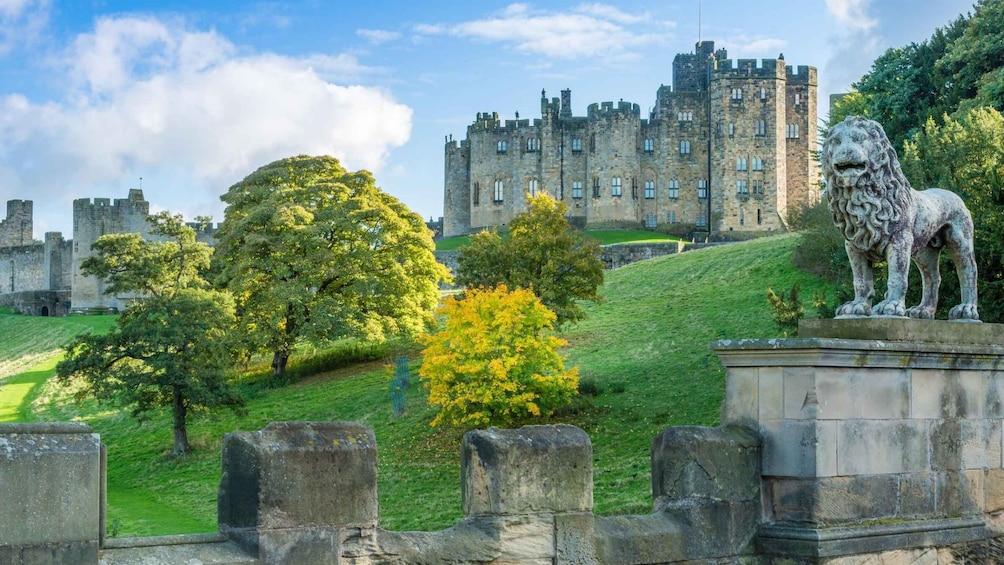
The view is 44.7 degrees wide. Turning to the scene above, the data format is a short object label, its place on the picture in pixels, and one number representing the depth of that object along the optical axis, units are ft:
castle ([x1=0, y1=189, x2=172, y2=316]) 302.66
